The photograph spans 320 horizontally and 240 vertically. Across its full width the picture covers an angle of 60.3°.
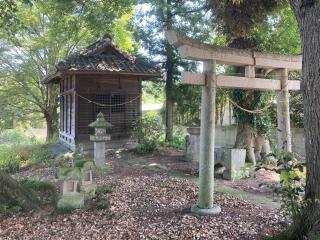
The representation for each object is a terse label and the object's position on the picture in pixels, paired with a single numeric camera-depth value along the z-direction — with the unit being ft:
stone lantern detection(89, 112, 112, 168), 27.70
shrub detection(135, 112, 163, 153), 35.49
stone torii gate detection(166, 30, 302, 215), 15.54
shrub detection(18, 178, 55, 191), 18.73
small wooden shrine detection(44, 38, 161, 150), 35.34
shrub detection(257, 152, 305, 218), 11.75
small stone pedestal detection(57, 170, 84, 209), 16.07
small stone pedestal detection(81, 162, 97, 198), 17.68
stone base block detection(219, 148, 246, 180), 24.06
